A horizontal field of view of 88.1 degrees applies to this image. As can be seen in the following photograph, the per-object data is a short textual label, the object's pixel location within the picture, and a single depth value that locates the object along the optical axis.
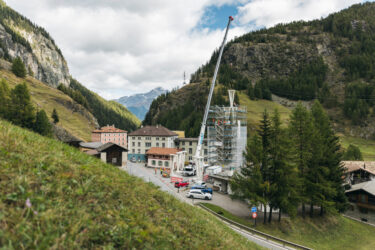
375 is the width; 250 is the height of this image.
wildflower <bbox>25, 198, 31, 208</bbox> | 3.72
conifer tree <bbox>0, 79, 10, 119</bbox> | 43.00
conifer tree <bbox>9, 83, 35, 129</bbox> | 44.28
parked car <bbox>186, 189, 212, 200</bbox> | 32.91
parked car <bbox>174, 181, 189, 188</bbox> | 38.66
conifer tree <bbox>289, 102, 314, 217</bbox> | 27.73
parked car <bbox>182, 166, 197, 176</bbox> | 50.59
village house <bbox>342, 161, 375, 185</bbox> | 45.69
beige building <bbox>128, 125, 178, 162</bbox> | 71.38
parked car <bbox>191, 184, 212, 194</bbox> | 34.09
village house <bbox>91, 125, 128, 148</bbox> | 94.25
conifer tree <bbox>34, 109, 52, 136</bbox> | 49.66
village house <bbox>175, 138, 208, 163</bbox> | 71.55
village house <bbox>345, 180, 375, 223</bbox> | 35.12
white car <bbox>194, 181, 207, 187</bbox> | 39.25
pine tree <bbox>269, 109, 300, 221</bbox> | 23.59
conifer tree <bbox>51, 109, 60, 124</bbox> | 80.51
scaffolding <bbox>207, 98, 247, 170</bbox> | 44.74
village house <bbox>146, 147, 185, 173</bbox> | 56.53
